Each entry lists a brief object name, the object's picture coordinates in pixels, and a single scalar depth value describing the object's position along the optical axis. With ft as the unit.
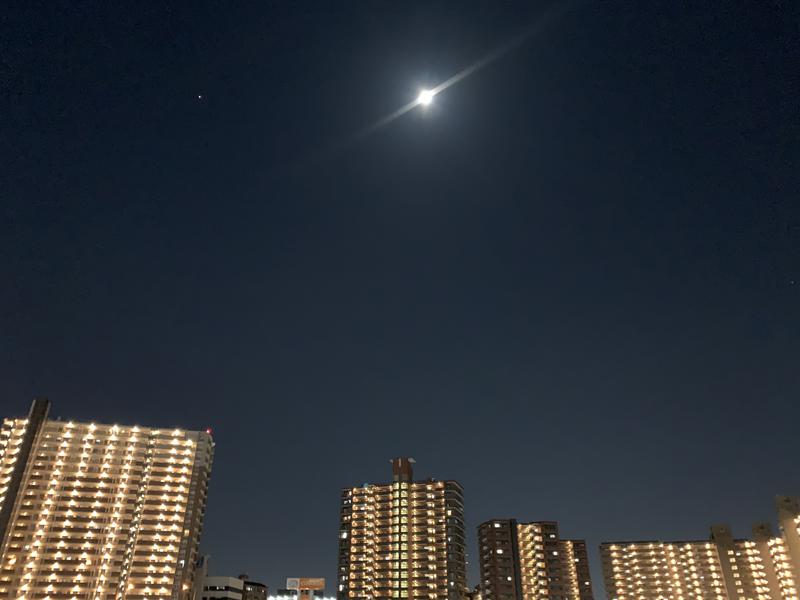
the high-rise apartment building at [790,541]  579.07
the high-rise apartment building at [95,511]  505.66
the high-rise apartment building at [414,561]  615.57
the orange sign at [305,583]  549.54
